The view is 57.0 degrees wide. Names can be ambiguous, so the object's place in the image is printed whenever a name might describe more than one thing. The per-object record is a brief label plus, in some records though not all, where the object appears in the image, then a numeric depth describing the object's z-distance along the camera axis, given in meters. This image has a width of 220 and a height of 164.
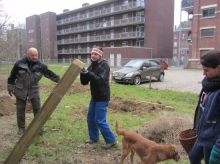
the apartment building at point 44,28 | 59.06
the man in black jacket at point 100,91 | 3.68
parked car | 13.24
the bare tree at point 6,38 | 10.13
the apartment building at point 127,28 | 38.59
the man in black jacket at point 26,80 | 4.32
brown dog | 2.72
